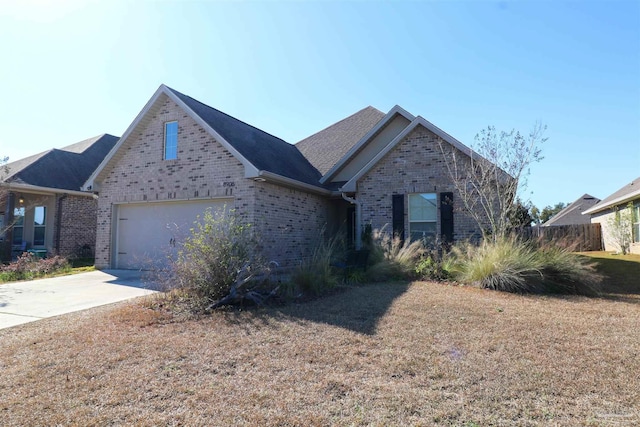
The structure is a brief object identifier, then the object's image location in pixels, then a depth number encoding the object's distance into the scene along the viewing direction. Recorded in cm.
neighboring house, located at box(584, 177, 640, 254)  1739
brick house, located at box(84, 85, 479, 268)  1154
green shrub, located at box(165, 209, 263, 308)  676
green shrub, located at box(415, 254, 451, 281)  997
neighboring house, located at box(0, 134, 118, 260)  1611
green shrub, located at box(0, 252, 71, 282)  1173
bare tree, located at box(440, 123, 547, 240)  1103
